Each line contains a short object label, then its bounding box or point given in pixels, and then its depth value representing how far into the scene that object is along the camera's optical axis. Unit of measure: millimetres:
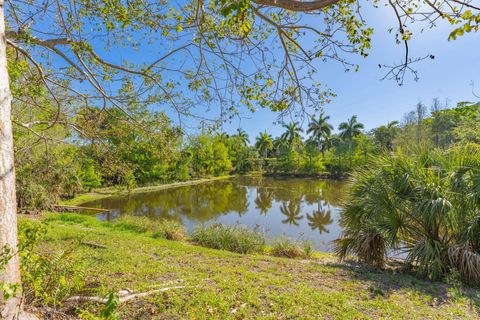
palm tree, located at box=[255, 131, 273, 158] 46056
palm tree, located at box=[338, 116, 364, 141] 38469
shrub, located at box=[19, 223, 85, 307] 2090
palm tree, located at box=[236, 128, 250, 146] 44438
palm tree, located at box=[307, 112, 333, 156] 37250
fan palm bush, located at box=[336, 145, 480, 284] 4520
